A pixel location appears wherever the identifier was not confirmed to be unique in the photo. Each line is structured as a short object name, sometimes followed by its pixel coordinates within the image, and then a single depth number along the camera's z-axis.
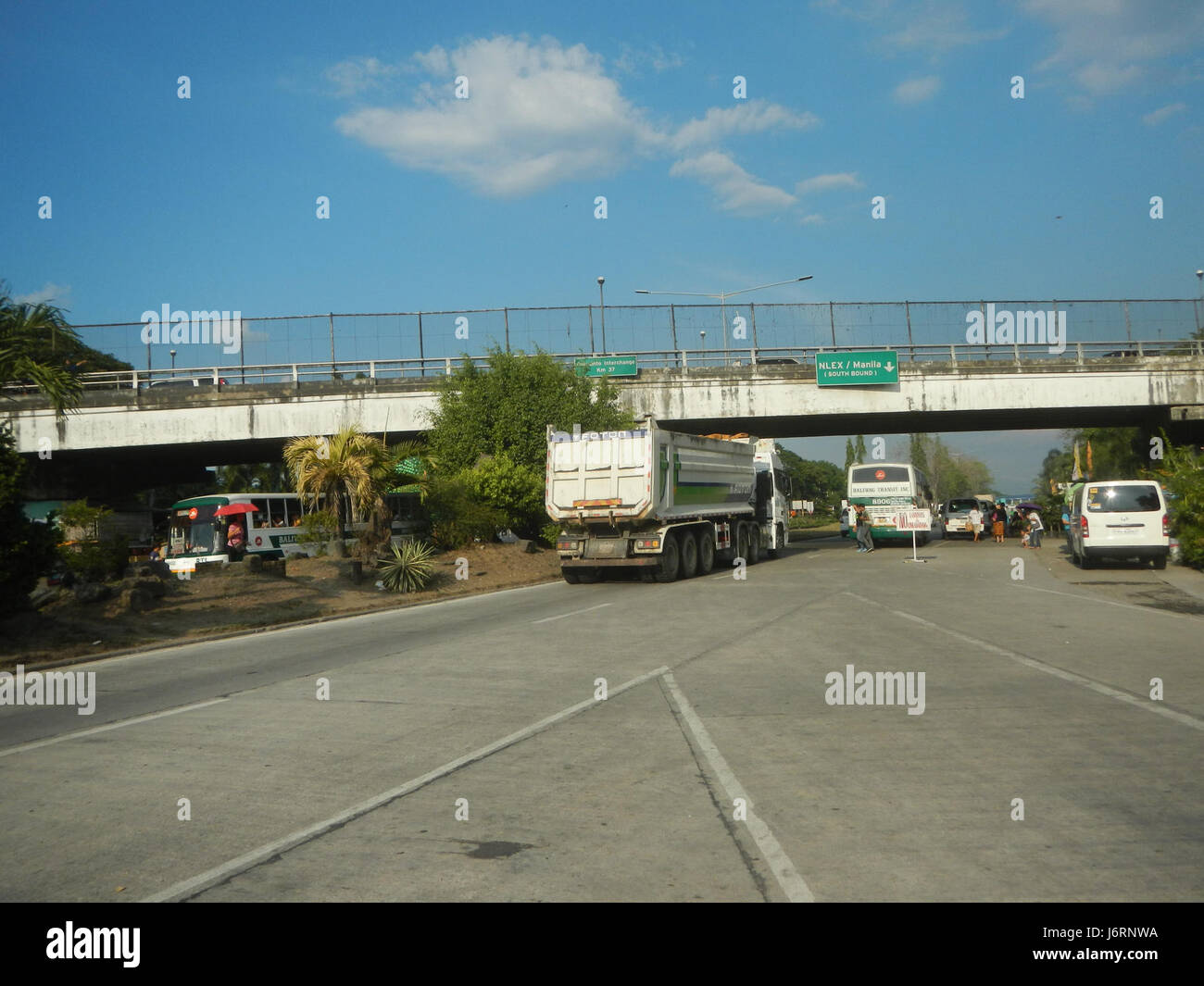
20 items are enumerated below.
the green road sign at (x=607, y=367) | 37.56
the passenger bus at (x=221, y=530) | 29.02
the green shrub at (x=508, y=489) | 30.02
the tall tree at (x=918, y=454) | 100.12
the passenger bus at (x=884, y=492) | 37.62
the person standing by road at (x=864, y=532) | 35.25
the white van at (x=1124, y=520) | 23.22
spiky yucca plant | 22.33
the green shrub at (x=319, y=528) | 25.17
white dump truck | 22.77
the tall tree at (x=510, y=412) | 32.75
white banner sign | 32.28
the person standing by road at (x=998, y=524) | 41.22
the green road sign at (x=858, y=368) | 37.28
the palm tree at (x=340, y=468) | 24.11
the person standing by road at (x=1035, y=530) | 36.03
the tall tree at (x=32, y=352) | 13.83
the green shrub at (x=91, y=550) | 19.44
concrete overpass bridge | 35.53
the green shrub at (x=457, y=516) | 28.77
